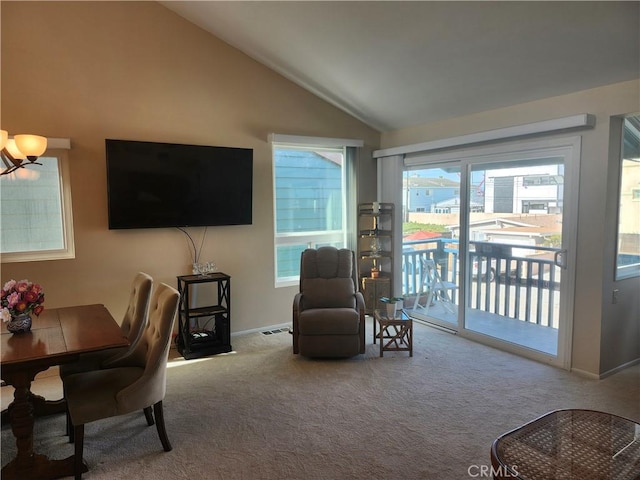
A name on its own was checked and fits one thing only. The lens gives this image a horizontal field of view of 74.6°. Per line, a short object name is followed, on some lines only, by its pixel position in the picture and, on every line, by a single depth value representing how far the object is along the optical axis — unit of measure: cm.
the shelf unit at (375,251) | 533
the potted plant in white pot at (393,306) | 415
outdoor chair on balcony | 500
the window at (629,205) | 360
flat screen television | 395
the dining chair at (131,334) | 288
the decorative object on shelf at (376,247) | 552
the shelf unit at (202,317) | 416
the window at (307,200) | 510
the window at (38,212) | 366
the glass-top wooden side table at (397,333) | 402
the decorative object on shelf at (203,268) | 441
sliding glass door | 379
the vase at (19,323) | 246
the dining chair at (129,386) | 230
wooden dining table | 213
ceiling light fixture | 263
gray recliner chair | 393
